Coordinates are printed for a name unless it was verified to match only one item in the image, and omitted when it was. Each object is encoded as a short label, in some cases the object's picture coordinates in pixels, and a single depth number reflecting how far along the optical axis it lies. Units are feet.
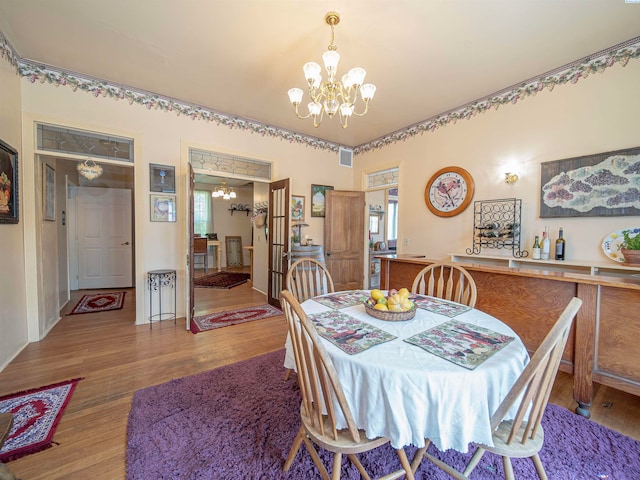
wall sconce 9.85
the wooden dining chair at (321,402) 3.27
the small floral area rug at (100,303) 12.55
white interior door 16.74
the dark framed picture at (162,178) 10.85
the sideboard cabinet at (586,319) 5.51
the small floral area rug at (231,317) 10.66
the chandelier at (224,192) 22.82
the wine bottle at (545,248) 9.03
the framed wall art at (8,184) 7.18
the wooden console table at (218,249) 23.44
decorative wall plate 7.69
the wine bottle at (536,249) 9.14
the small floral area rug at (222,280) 18.19
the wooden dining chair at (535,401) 2.98
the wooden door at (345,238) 15.28
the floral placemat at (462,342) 3.45
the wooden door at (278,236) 12.73
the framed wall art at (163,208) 10.94
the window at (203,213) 25.27
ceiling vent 16.51
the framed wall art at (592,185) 7.59
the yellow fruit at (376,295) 5.09
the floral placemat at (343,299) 5.78
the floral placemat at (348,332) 3.79
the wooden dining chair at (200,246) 22.09
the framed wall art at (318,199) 15.49
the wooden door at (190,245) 10.21
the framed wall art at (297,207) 14.75
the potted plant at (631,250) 6.46
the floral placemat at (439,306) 5.22
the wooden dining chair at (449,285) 6.19
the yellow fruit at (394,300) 4.78
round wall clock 11.28
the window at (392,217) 24.76
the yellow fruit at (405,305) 4.78
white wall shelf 7.62
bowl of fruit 4.71
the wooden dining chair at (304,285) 7.52
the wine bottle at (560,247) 8.65
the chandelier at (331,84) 6.08
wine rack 9.85
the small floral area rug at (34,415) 4.81
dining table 3.09
